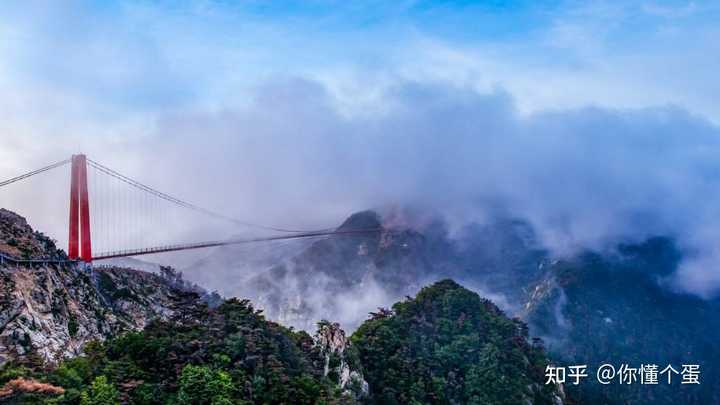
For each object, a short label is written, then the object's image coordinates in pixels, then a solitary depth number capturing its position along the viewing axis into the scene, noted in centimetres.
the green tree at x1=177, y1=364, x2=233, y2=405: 5166
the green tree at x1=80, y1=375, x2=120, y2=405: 4781
